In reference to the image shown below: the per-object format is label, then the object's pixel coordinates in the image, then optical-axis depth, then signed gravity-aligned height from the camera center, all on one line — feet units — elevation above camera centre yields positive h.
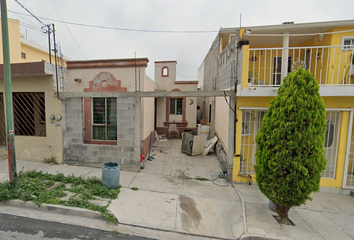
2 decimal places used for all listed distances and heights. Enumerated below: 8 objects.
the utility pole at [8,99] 14.19 +0.38
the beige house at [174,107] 43.01 +0.21
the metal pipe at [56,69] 21.98 +4.48
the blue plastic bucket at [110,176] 16.27 -6.72
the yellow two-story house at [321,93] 17.97 +1.46
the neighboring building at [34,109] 22.00 -0.70
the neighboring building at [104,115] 21.66 -1.21
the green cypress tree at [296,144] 12.17 -2.43
